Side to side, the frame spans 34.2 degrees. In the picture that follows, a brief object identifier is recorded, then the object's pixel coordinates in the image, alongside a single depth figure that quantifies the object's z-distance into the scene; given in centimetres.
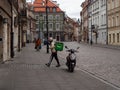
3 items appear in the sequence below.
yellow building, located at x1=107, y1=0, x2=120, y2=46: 3386
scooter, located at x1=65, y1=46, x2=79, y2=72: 920
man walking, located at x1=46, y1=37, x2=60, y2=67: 1077
